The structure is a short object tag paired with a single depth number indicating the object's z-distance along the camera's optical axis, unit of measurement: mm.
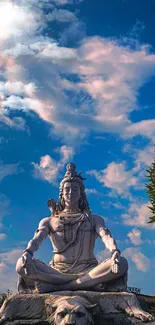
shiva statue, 9695
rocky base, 8750
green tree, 13758
